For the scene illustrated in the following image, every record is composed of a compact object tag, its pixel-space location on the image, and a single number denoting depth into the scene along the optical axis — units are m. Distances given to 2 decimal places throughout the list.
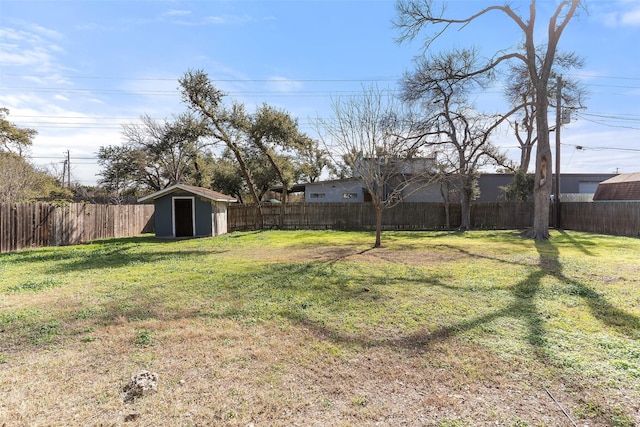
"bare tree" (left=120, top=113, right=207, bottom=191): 24.77
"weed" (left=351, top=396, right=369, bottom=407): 2.51
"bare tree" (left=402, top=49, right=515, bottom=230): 16.38
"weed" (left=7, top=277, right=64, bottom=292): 5.95
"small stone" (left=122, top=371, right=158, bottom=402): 2.61
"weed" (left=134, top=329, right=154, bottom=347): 3.61
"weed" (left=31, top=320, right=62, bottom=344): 3.71
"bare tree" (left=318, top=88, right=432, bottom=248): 10.92
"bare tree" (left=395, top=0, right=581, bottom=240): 13.72
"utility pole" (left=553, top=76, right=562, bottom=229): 17.56
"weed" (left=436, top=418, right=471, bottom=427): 2.26
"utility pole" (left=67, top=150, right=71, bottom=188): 34.39
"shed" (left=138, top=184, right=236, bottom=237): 15.61
